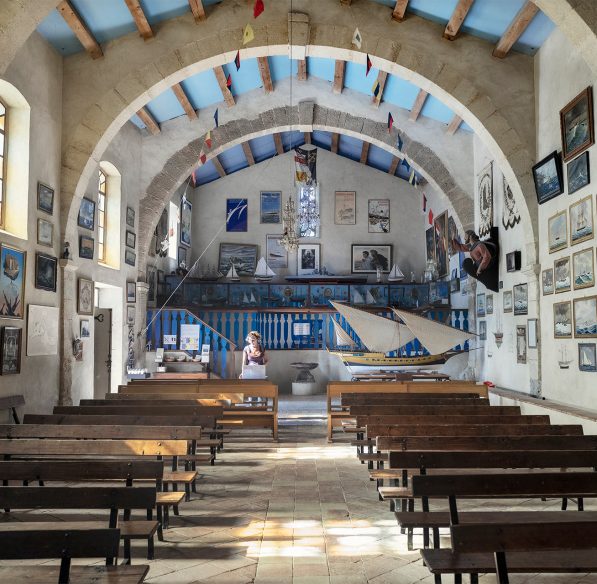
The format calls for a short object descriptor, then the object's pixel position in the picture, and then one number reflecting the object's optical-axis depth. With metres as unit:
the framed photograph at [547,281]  7.99
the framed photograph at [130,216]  12.05
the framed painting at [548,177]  7.77
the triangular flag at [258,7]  7.62
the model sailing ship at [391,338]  11.24
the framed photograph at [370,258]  18.14
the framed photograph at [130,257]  11.96
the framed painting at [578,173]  7.00
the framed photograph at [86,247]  9.77
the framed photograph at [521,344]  8.94
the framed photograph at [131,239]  12.02
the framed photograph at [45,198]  8.03
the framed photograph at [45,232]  8.01
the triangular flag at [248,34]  8.55
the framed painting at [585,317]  6.77
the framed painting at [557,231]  7.61
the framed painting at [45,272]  7.90
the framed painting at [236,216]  18.34
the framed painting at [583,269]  6.83
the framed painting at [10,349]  6.98
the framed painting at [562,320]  7.41
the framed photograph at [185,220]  16.92
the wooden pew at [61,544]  2.20
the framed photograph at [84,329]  9.55
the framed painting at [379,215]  18.38
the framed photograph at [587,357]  6.81
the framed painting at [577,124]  6.93
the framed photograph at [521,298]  8.85
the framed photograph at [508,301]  9.57
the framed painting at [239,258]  18.02
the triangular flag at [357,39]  8.93
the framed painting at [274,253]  18.20
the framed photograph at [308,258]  18.17
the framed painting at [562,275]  7.48
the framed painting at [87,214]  9.78
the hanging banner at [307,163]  17.97
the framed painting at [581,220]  6.89
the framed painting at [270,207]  18.34
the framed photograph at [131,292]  12.05
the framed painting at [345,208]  18.42
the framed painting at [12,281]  7.00
